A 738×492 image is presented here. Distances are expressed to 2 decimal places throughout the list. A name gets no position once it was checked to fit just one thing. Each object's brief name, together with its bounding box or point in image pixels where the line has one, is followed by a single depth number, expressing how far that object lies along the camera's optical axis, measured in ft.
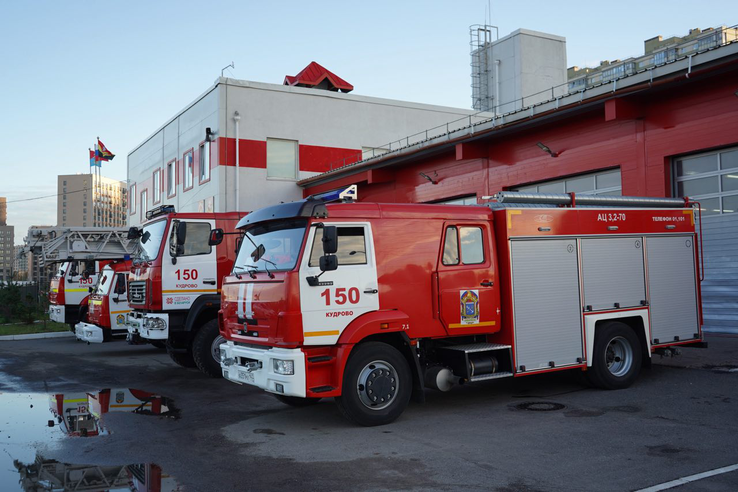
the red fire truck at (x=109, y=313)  51.03
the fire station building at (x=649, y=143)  42.14
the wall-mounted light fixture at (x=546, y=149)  53.62
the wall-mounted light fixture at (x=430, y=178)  68.13
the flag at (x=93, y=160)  128.57
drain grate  27.02
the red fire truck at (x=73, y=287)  66.90
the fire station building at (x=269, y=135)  84.89
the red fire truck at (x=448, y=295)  23.95
